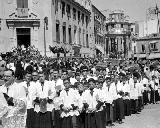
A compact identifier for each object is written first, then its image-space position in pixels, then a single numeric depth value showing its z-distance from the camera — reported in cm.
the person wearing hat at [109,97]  1253
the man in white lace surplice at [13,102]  729
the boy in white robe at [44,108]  1083
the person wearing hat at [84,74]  1566
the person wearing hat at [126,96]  1411
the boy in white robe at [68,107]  1034
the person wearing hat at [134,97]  1509
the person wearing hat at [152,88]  1841
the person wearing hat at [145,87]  1756
